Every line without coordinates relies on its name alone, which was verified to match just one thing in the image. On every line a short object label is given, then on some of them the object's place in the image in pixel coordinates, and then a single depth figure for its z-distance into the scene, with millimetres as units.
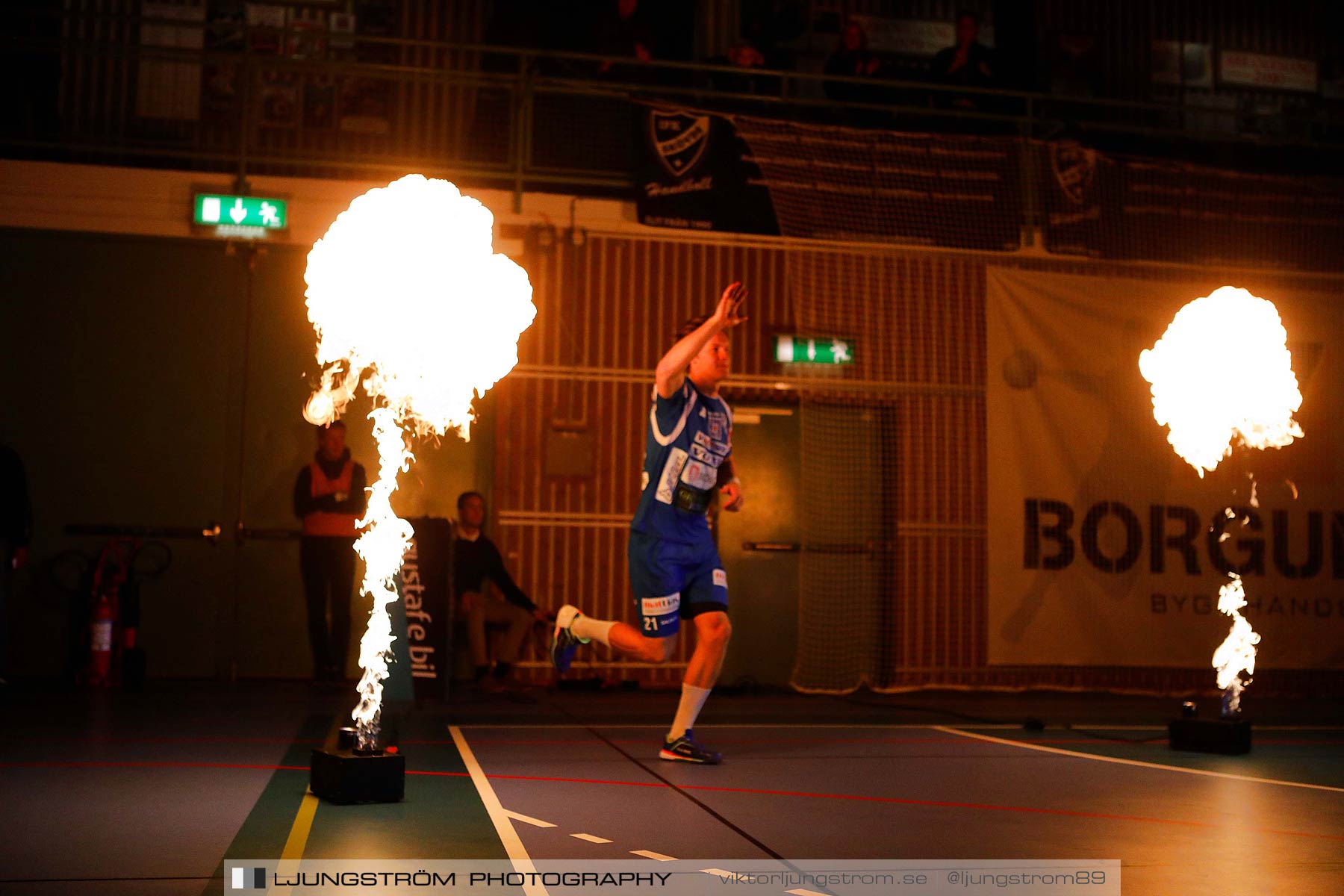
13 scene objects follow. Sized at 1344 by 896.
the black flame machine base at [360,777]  4945
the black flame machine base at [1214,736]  7289
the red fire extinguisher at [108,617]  10438
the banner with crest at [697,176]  11742
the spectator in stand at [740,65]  12906
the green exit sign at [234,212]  11281
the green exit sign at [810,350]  12289
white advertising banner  12289
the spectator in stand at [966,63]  13125
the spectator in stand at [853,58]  13172
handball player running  6574
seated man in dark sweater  10477
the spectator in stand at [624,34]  12758
